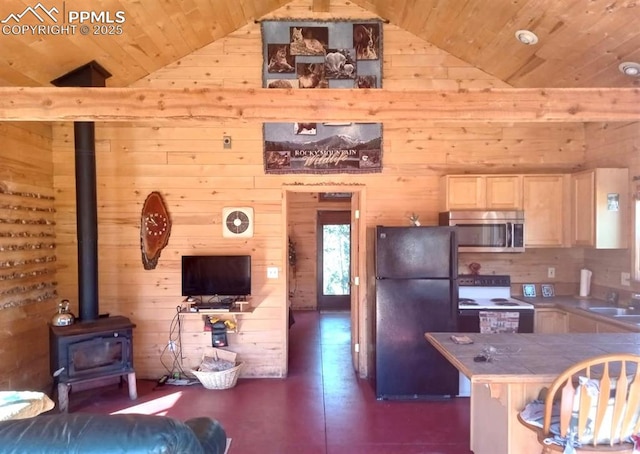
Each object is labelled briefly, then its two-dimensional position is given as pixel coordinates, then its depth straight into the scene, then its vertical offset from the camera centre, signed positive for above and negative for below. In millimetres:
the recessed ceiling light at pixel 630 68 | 3307 +1193
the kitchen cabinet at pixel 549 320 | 4000 -977
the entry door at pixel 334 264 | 8445 -871
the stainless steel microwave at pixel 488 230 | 4148 -106
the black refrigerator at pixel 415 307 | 3955 -822
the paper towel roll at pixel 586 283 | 4344 -670
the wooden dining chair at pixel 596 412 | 1809 -844
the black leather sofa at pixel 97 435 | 1370 -706
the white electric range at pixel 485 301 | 3980 -823
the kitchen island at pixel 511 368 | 2105 -771
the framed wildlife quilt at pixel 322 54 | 4438 +1776
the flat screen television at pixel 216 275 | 4328 -544
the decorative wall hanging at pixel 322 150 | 4484 +758
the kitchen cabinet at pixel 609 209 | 3877 +84
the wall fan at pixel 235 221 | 4504 +13
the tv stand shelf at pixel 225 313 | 4211 -925
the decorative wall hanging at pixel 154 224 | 4461 -10
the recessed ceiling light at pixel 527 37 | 3475 +1529
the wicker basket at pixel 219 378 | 4156 -1544
